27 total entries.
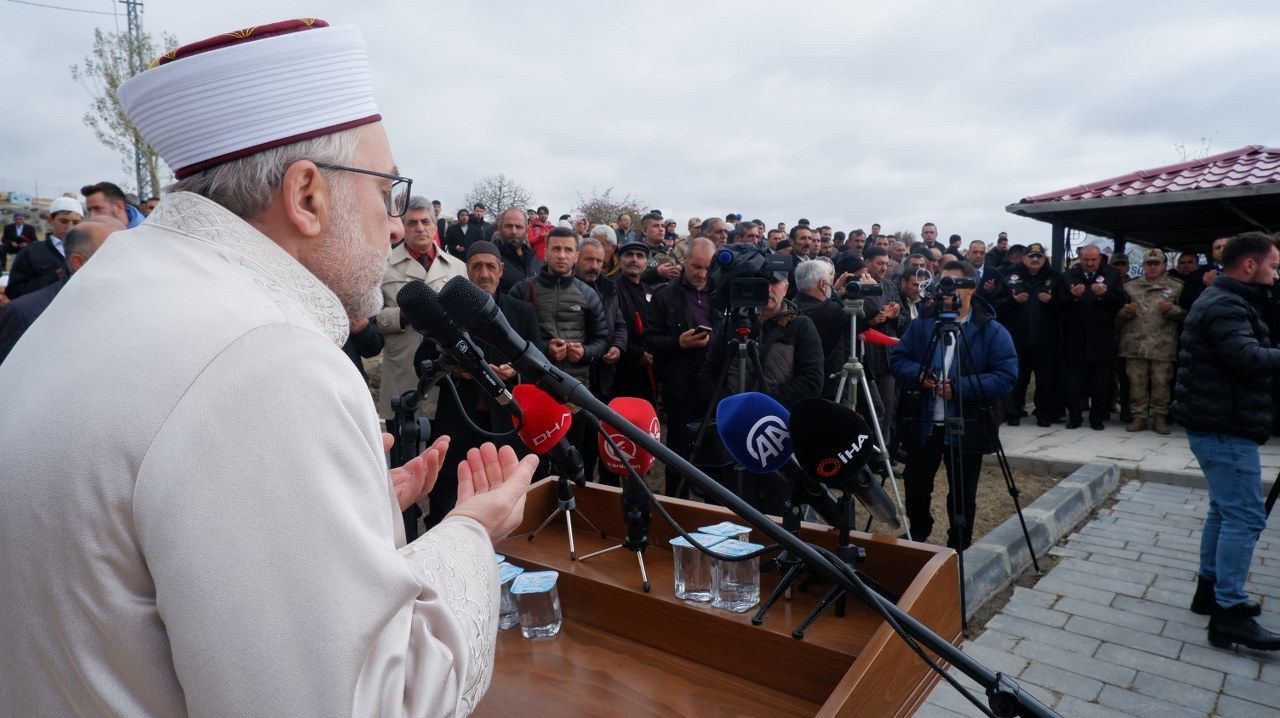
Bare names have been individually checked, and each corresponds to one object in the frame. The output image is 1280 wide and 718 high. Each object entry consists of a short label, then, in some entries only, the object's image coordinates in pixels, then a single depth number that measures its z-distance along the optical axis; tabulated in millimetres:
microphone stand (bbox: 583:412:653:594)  2172
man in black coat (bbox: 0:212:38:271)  13789
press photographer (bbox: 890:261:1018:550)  4832
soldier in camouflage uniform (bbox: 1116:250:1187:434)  9259
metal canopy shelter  9109
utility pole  22064
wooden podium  1625
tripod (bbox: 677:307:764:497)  4312
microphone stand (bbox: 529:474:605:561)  2334
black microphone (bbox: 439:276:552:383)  1581
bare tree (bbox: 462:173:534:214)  26156
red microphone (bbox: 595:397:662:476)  2457
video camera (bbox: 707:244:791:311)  4477
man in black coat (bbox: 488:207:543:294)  7949
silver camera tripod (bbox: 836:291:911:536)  5102
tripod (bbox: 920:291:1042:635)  4605
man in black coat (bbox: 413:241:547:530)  4930
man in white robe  793
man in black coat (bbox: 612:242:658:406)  6652
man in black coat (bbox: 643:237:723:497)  5918
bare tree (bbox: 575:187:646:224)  24547
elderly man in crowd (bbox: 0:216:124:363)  3746
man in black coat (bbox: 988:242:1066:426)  9789
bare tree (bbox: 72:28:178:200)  22156
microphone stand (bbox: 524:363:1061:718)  1225
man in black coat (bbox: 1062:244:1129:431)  9453
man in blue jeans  3988
